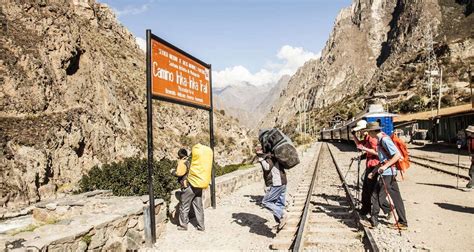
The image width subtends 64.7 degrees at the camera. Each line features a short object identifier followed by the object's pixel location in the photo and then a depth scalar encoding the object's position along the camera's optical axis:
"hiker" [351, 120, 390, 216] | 7.64
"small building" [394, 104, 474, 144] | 31.50
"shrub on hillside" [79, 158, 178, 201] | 11.17
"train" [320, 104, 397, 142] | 27.02
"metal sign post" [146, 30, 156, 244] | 6.73
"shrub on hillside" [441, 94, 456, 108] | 63.06
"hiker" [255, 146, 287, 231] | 6.79
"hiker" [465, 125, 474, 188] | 10.52
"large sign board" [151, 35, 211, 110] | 7.32
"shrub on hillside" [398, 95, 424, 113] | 71.25
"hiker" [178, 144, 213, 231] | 7.36
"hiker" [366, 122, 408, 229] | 7.16
